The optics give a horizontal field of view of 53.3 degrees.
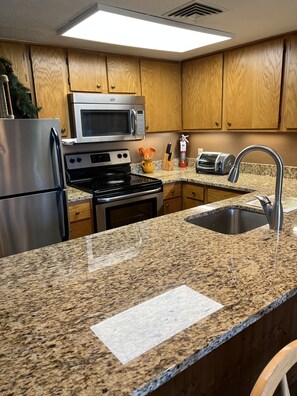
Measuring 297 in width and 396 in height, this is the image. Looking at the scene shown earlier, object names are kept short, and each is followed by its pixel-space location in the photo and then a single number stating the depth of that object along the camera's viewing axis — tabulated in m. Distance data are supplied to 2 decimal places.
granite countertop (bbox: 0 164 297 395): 0.65
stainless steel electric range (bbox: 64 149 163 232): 2.64
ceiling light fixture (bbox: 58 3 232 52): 1.70
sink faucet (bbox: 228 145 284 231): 1.42
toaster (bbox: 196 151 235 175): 3.18
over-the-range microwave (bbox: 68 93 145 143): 2.78
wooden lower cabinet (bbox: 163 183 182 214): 3.15
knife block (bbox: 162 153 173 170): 3.70
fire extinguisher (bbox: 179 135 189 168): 3.82
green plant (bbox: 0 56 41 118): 2.25
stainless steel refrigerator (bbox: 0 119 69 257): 2.09
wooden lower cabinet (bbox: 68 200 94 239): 2.52
